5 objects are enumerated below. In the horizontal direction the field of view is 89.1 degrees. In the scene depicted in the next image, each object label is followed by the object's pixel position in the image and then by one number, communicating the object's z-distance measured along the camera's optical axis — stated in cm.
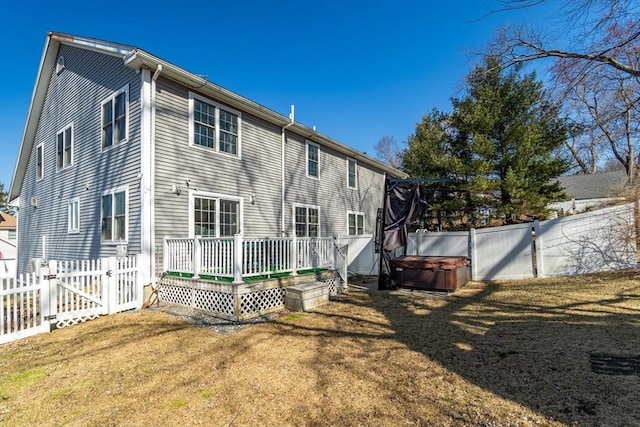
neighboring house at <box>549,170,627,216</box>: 2686
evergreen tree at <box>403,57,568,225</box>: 1508
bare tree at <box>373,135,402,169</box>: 4056
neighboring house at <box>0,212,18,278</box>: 2520
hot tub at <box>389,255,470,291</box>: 859
